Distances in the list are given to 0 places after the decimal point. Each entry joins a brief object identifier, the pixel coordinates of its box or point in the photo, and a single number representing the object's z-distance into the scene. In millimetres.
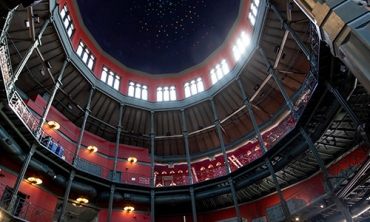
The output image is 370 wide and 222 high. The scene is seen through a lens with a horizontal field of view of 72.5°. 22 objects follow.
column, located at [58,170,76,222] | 15922
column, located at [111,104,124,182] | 21839
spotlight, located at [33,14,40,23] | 16728
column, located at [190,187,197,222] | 19662
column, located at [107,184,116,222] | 18562
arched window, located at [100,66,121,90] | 27716
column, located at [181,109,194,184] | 22997
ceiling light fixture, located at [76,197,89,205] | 19648
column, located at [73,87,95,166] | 19170
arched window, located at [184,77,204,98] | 30000
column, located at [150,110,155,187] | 22389
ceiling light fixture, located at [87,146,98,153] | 23594
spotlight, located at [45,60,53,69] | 19453
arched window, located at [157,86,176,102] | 30342
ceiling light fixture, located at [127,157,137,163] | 25714
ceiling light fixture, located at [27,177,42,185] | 16766
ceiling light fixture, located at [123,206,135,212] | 21995
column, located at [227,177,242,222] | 18277
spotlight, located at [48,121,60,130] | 20578
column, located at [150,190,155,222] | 20603
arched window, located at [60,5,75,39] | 23144
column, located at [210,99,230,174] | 21416
